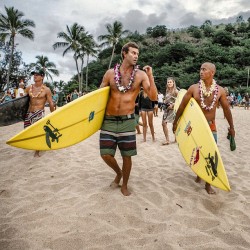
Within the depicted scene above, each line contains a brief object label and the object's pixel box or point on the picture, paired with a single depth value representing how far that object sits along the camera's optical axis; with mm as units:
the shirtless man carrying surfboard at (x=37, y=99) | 5180
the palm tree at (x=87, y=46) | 37062
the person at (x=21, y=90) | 9653
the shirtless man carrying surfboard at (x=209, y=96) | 3504
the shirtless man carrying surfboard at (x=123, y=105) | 3189
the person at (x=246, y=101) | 25031
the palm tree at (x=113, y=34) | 38688
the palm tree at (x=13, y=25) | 29359
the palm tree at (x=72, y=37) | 35844
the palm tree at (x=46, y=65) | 42719
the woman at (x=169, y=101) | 6179
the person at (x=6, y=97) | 12266
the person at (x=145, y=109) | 6912
